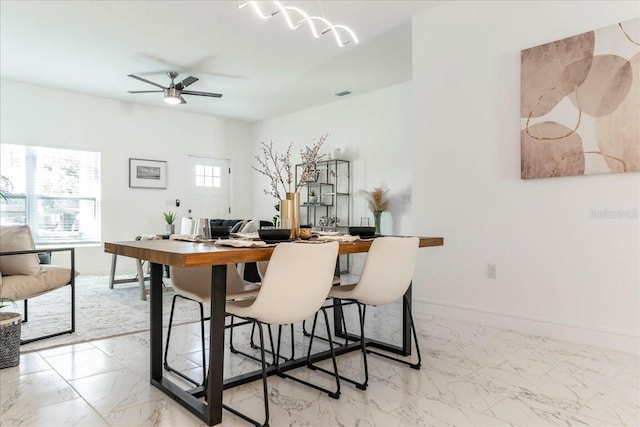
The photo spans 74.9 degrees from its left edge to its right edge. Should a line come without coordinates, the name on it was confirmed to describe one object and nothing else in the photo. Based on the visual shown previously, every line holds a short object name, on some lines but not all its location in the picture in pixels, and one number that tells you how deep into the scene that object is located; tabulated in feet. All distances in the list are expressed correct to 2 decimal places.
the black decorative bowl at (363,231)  8.53
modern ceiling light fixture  8.58
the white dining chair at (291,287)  5.90
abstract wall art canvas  8.96
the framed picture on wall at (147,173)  22.62
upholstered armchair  9.66
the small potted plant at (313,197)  22.73
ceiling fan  17.11
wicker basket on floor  7.91
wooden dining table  5.42
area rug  10.26
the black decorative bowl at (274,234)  6.76
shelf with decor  21.61
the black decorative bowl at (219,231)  7.91
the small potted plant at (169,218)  22.48
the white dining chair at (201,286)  7.41
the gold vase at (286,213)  7.68
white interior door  24.99
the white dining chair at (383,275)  7.36
